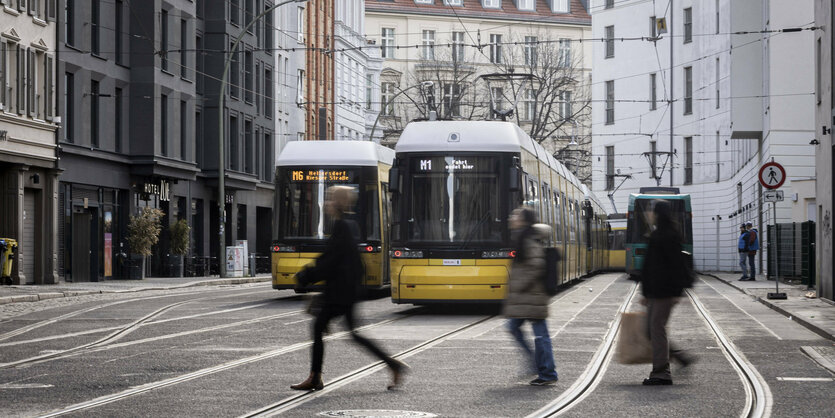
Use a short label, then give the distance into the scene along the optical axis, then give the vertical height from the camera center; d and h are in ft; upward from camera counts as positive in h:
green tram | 147.84 +1.62
